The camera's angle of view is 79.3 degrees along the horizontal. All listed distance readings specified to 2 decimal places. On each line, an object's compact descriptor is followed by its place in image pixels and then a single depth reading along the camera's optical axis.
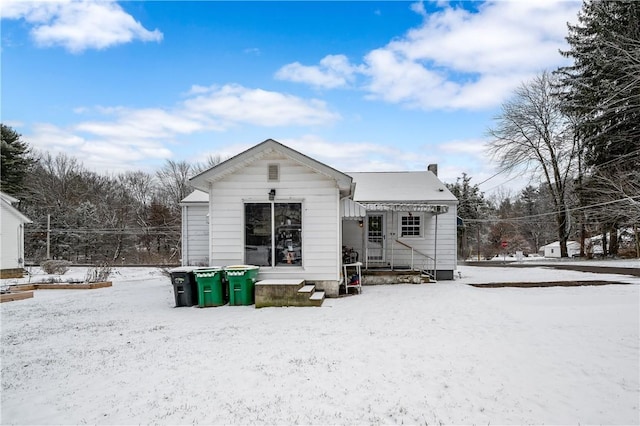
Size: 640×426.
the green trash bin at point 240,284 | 9.27
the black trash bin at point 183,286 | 9.30
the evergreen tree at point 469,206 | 34.72
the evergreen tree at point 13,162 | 29.06
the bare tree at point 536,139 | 27.25
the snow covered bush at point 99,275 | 13.73
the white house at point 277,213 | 10.06
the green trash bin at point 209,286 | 9.20
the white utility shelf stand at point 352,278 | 11.41
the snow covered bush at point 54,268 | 16.80
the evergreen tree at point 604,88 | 13.03
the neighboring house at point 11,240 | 16.58
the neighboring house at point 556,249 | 36.16
